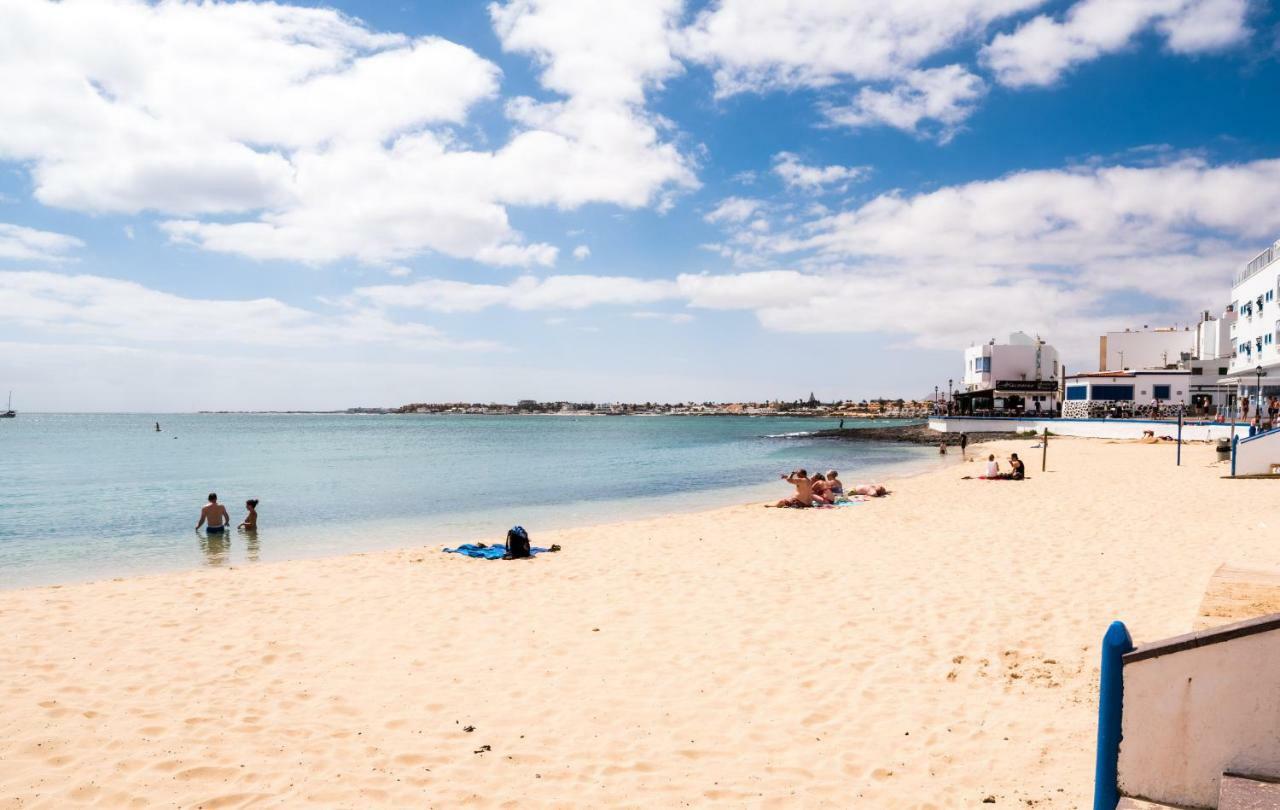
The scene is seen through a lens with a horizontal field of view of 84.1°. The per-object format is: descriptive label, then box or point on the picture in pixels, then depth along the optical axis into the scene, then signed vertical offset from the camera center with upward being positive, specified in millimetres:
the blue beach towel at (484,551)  12969 -2798
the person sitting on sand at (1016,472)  24297 -2123
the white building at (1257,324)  34562 +4766
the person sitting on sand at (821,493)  18844 -2318
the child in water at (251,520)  18189 -3199
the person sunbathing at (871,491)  20734 -2446
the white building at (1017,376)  68812 +3399
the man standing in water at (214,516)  17828 -3021
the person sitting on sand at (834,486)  20156 -2252
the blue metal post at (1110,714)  3480 -1507
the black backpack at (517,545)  12820 -2595
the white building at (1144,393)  54406 +1560
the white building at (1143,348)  67875 +6278
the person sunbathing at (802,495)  18516 -2325
